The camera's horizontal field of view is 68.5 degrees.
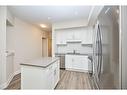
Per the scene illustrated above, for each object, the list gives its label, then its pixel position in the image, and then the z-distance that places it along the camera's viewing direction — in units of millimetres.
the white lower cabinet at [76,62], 4371
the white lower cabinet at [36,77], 1925
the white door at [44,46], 7439
